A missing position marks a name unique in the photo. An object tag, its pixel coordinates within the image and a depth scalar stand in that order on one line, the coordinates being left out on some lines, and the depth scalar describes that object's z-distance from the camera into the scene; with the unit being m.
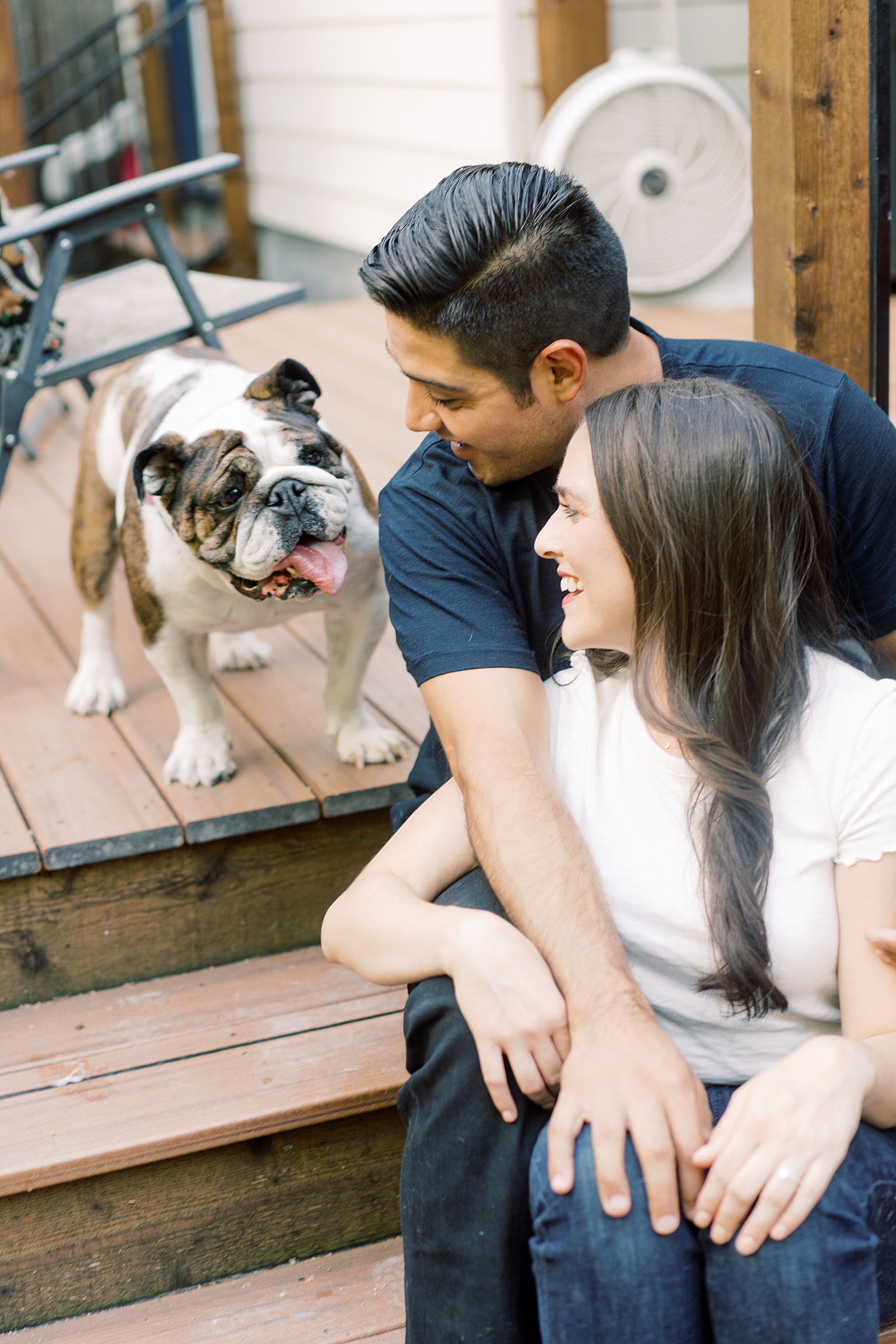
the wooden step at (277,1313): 1.80
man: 1.32
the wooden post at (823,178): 2.05
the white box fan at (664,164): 4.72
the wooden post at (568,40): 4.84
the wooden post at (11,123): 5.33
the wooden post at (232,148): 7.73
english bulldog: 2.06
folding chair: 2.90
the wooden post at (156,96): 8.15
